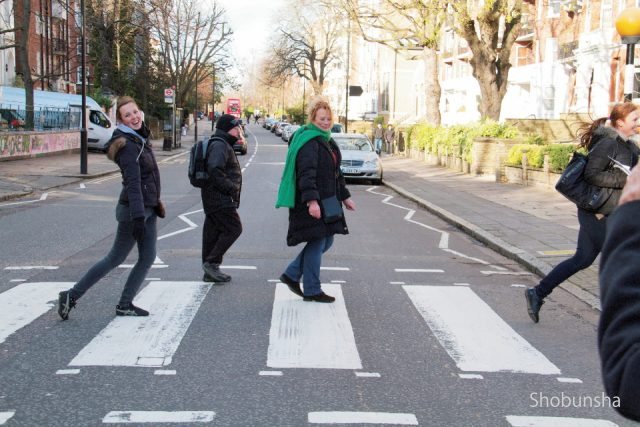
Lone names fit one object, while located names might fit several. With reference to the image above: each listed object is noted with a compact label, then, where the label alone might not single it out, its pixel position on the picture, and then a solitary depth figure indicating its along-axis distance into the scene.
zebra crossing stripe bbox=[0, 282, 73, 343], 5.85
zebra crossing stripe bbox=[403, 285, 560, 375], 5.07
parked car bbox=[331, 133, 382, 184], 22.48
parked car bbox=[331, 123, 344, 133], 43.56
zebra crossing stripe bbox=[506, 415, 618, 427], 3.96
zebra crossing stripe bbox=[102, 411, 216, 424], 3.86
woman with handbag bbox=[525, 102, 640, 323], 5.69
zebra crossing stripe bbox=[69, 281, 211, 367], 4.96
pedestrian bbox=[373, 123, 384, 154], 40.16
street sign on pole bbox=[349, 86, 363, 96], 51.47
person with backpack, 7.55
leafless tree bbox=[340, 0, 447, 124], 26.37
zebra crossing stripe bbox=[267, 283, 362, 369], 4.99
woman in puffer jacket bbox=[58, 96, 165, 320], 5.87
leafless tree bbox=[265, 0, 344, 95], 73.75
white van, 32.34
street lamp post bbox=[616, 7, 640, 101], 9.73
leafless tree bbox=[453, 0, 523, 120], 23.61
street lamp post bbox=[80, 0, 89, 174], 22.28
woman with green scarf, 6.50
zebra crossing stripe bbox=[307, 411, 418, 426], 3.89
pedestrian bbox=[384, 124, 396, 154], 41.63
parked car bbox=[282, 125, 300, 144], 62.97
